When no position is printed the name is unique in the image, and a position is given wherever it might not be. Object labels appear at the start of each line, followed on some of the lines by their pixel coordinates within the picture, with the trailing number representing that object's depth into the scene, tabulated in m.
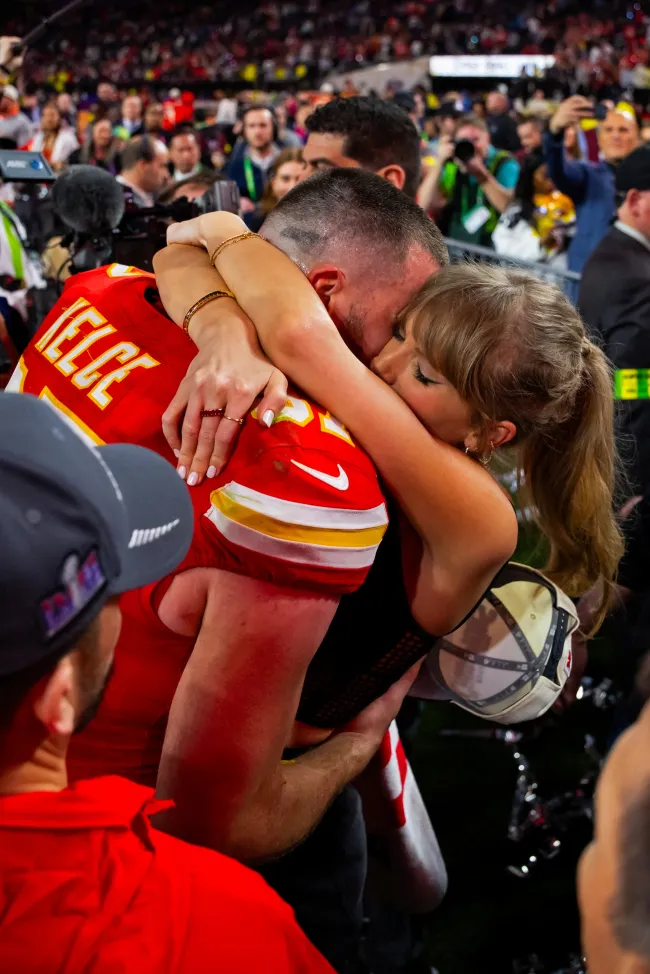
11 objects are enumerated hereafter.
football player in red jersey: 1.15
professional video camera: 2.65
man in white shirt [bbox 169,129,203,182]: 6.63
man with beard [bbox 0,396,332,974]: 0.75
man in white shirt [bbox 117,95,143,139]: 10.02
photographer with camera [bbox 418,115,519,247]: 5.98
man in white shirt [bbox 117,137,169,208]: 5.13
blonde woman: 1.29
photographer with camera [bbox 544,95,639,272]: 5.04
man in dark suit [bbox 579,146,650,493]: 2.91
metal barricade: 4.55
